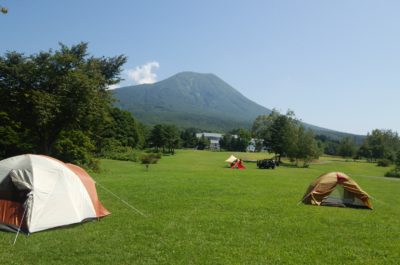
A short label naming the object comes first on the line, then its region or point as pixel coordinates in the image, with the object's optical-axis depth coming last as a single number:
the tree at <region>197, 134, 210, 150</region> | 132.12
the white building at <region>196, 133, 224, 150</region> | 157.09
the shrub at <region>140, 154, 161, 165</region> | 49.91
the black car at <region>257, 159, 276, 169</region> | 49.12
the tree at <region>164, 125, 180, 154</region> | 88.19
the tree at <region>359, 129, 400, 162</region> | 95.88
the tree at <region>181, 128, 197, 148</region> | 130.25
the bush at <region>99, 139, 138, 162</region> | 41.22
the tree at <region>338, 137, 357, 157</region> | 105.19
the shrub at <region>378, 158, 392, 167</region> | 71.88
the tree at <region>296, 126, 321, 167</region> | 63.63
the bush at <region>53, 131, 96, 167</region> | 29.69
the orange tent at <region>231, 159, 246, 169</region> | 47.47
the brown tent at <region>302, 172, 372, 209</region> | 15.70
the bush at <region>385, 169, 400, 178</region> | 49.44
